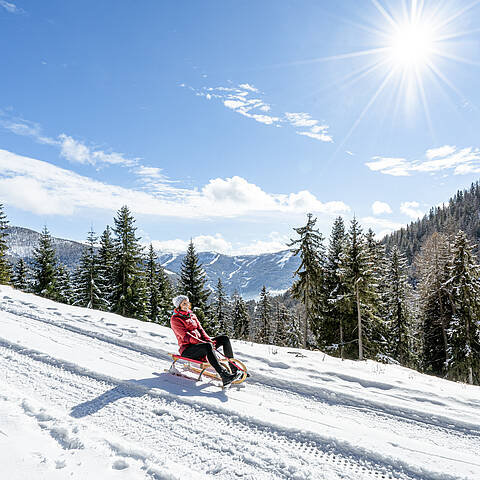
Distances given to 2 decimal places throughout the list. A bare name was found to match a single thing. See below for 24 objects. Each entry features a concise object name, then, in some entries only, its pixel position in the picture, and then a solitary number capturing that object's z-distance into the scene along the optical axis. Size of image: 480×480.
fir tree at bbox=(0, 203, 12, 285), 30.41
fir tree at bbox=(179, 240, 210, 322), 26.84
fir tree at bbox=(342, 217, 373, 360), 21.78
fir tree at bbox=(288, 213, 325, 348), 24.41
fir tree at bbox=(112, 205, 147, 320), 27.14
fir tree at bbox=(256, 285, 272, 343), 42.12
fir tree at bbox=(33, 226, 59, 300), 31.45
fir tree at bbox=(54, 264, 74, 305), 32.59
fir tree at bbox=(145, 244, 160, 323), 33.28
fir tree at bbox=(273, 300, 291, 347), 41.43
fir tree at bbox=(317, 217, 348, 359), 23.75
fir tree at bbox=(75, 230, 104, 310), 29.27
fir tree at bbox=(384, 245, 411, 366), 26.75
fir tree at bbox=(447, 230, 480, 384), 22.88
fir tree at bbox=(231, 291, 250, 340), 43.34
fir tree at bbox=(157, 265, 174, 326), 33.25
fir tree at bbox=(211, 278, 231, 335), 37.43
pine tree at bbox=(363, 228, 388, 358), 22.12
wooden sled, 6.00
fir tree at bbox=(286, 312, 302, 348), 38.75
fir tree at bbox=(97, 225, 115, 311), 28.71
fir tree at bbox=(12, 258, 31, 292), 35.81
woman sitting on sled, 5.77
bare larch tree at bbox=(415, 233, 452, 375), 25.80
